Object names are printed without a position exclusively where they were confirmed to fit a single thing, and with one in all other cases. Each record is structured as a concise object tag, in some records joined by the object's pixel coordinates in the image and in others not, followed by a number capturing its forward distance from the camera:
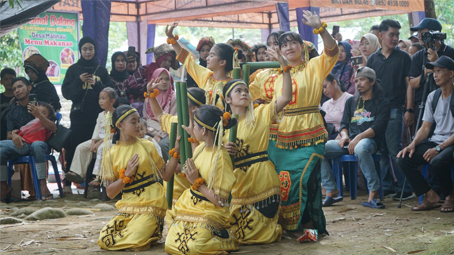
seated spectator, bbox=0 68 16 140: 14.49
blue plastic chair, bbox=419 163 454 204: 10.80
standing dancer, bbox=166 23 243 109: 8.95
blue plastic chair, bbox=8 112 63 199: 13.70
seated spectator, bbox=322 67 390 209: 11.75
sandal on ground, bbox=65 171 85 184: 13.79
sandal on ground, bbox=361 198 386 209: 10.98
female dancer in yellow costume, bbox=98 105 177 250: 7.60
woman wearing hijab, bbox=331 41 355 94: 15.39
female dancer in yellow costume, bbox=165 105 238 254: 6.91
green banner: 19.34
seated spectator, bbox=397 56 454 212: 10.11
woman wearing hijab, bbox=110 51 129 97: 15.77
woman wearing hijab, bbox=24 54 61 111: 15.05
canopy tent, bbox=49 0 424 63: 20.48
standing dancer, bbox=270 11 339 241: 8.14
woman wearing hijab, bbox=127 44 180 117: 15.30
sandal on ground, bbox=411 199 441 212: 10.29
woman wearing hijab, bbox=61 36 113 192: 14.70
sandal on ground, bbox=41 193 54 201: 13.73
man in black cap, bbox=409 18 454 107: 11.67
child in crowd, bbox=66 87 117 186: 13.70
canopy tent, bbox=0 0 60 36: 12.66
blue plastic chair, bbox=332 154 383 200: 12.39
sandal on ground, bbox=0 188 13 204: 13.65
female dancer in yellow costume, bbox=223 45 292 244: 7.79
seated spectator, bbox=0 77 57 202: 13.64
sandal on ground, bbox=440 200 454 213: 9.91
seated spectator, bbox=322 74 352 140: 13.52
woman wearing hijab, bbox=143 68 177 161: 13.91
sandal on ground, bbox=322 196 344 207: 11.76
